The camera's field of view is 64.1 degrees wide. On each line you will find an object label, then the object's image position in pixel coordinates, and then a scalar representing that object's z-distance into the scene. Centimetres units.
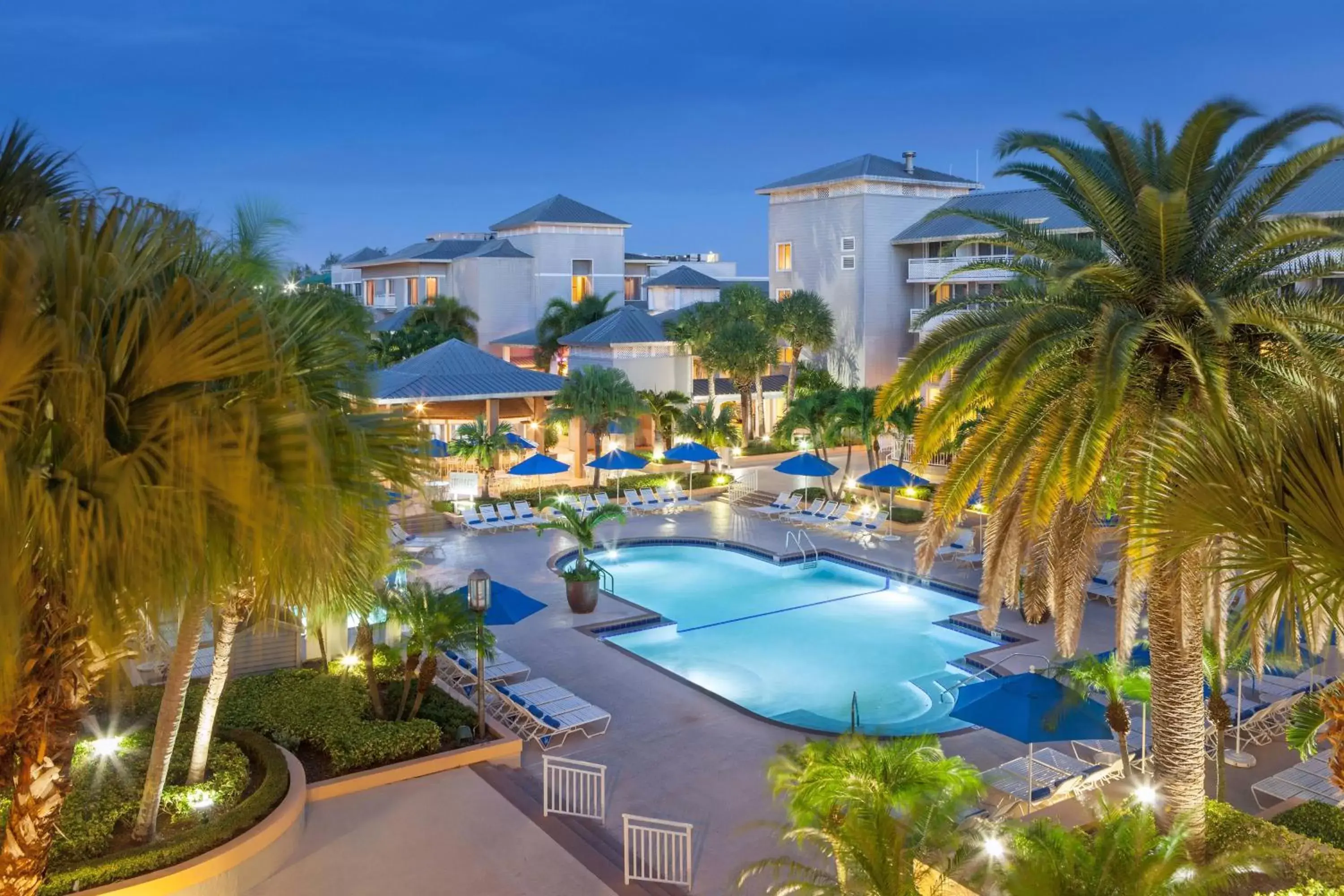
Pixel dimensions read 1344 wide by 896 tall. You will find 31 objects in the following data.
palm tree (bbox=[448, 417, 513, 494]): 2906
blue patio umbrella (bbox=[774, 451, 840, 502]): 2553
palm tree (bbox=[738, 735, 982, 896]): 675
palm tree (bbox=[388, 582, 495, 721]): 1206
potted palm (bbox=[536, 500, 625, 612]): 1861
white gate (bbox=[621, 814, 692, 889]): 920
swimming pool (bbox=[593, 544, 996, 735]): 1570
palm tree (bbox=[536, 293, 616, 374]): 4491
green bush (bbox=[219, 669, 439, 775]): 1116
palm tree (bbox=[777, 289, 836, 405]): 3928
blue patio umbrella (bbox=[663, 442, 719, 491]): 2780
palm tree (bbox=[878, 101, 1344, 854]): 844
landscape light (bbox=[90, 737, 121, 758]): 975
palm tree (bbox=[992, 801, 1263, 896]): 612
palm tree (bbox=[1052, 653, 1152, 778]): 1041
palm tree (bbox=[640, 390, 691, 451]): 3231
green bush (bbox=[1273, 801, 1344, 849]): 983
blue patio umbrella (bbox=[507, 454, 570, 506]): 2636
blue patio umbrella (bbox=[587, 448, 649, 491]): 2709
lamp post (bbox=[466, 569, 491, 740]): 1191
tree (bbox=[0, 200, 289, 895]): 532
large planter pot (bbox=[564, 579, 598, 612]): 1858
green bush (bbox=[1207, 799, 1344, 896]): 862
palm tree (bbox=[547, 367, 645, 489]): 2952
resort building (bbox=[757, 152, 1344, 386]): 4062
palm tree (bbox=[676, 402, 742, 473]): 3122
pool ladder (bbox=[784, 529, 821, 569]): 2336
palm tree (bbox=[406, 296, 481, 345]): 4678
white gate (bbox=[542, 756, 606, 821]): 1052
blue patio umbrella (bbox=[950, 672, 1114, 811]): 1030
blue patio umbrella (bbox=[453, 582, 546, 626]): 1371
